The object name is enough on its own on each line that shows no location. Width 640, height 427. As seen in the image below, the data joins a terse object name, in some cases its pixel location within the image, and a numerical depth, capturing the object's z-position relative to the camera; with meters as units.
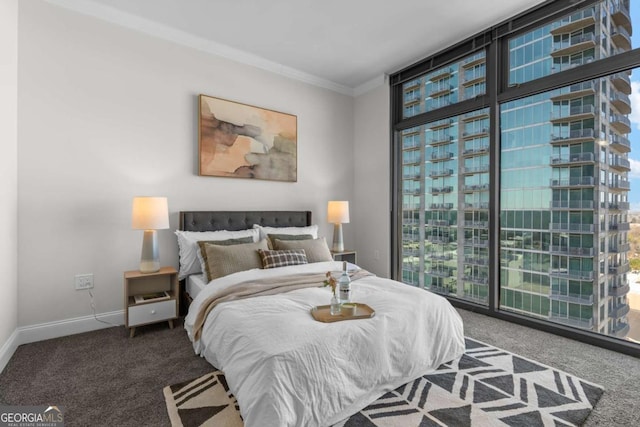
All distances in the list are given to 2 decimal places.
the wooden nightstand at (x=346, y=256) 4.04
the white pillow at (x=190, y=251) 3.03
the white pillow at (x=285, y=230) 3.48
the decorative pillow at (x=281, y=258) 2.85
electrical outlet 2.80
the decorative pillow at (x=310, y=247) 3.15
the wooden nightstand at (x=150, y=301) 2.68
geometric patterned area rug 1.66
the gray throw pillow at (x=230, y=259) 2.70
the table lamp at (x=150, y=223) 2.72
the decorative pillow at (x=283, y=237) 3.33
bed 1.46
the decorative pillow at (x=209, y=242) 2.81
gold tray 1.82
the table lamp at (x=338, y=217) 4.02
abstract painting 3.40
